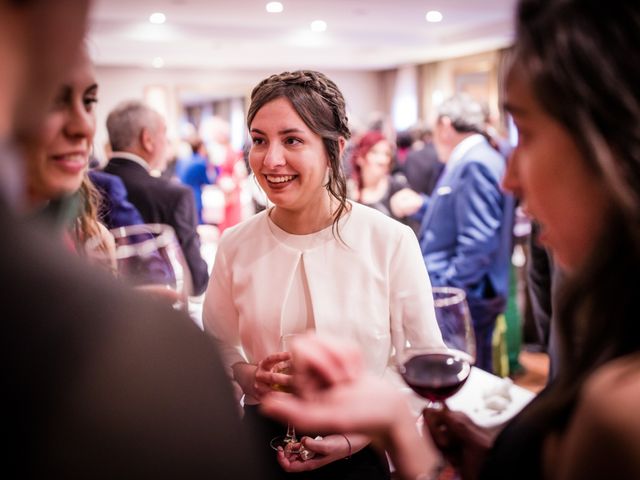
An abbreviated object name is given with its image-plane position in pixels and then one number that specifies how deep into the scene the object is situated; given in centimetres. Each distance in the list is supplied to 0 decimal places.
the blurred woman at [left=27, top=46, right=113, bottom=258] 111
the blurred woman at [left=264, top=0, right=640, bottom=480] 57
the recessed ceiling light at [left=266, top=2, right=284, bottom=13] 805
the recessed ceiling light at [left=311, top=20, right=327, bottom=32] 955
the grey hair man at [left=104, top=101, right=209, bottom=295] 309
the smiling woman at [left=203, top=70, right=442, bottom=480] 160
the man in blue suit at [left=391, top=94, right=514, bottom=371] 315
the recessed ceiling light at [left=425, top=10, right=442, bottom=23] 917
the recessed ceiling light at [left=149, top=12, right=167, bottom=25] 853
